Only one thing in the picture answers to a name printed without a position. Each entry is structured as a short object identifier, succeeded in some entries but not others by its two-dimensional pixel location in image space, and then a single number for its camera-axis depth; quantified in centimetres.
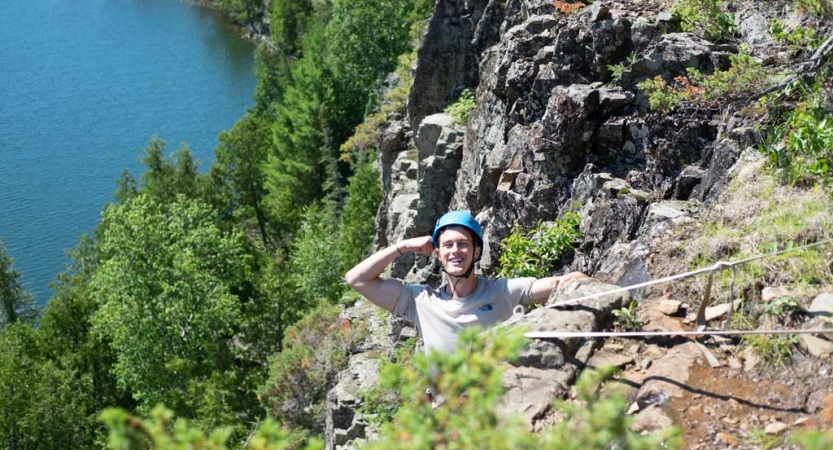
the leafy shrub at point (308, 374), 2428
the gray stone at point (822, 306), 577
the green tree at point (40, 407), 2923
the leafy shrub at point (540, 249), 1050
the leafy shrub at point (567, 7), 1470
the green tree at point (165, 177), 4600
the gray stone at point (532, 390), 541
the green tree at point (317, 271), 3653
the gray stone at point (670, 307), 644
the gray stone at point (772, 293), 609
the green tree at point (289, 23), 7781
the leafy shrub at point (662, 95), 1038
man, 650
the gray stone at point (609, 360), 590
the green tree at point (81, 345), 3500
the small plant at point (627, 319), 630
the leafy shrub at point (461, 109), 2177
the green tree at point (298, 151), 4631
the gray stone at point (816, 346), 551
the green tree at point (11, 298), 4153
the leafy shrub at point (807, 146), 740
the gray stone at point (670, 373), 553
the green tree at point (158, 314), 3077
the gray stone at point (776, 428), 509
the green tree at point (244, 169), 5072
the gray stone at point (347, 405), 1856
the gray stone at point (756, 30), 1075
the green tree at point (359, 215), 3634
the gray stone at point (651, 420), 517
